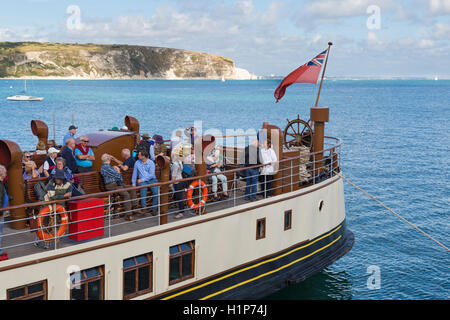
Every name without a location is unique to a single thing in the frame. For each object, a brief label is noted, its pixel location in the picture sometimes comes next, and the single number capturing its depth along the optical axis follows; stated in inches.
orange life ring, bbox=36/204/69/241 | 390.9
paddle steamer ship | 395.5
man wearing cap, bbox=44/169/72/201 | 415.2
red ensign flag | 703.1
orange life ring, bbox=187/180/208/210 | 482.3
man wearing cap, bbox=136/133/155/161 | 554.0
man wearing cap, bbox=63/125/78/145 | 581.8
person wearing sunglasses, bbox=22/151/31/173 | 505.4
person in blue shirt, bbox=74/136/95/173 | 519.5
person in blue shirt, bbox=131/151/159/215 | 478.0
